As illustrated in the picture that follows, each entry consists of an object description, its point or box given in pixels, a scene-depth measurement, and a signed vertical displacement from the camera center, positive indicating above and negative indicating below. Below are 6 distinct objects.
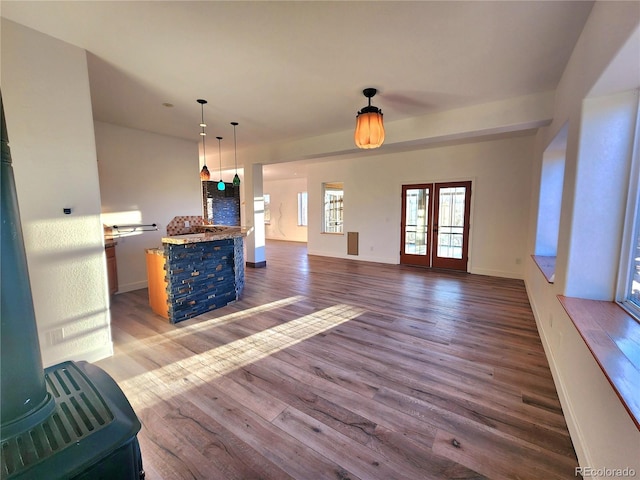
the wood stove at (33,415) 0.75 -0.63
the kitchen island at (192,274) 3.47 -0.84
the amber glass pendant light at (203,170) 3.85 +0.72
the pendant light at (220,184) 5.10 +0.49
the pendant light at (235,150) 4.62 +1.41
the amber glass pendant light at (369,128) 2.90 +0.84
